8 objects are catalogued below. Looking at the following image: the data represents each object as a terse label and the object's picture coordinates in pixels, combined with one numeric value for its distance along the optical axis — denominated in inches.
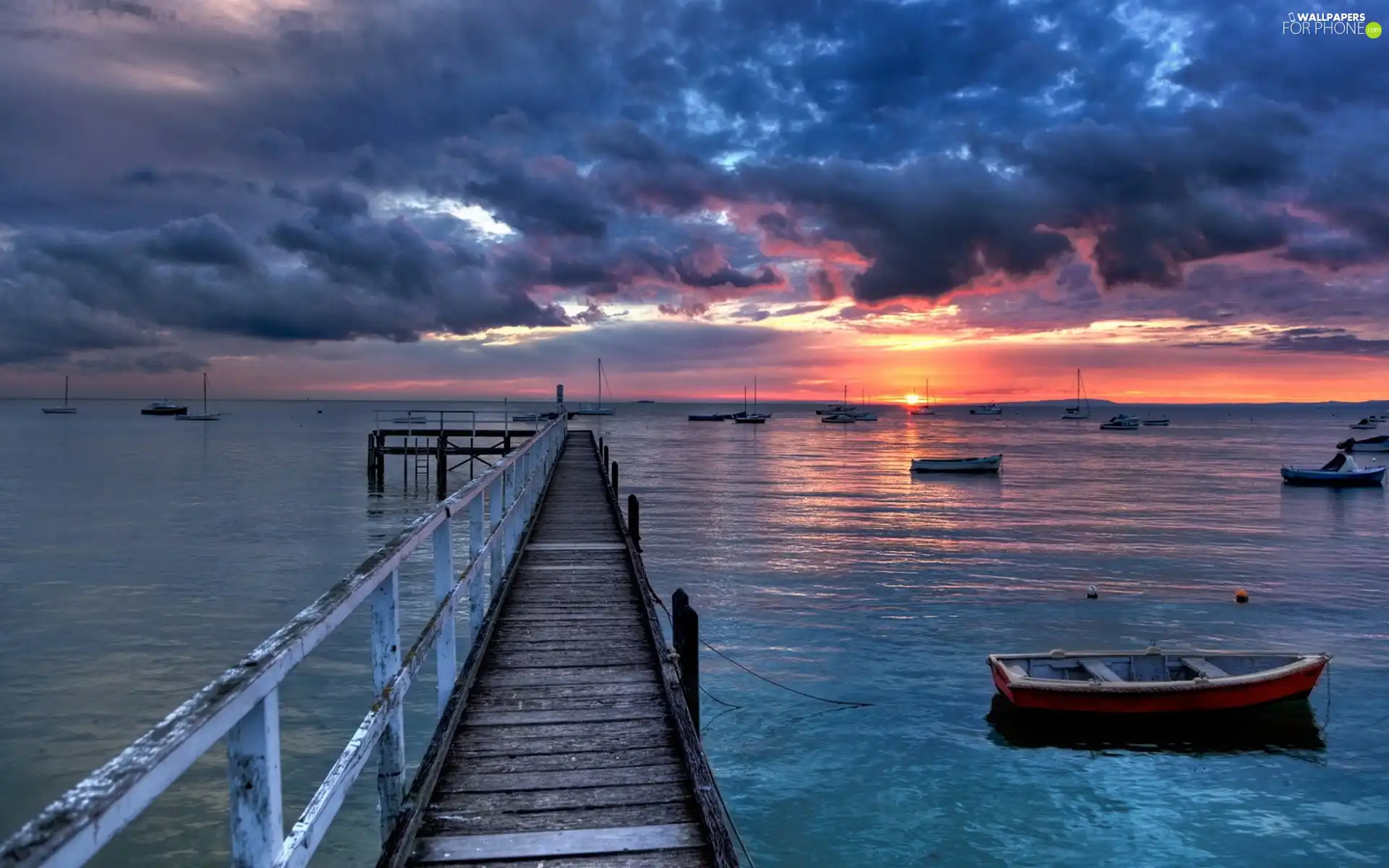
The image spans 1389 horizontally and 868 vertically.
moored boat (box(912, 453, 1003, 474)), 2102.6
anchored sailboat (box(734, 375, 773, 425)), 5908.5
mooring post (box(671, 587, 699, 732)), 292.2
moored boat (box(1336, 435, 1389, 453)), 3420.3
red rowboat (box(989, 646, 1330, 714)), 454.0
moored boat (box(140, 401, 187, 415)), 7642.7
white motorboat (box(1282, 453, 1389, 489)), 1814.7
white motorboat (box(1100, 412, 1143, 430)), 5147.6
